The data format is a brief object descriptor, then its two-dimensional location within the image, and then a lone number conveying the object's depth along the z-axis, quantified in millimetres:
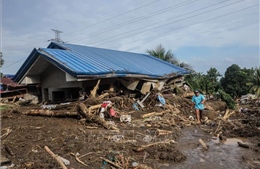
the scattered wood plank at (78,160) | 5289
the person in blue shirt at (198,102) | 10742
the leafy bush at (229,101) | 15212
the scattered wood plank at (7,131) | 7473
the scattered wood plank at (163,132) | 8002
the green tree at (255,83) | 32244
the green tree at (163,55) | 26677
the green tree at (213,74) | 37969
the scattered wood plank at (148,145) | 6075
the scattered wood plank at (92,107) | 9609
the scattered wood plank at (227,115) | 11369
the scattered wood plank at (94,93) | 11444
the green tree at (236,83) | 36969
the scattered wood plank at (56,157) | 4959
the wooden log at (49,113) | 10007
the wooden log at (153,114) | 10680
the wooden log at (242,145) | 6801
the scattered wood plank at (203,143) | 6738
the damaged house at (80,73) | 11875
